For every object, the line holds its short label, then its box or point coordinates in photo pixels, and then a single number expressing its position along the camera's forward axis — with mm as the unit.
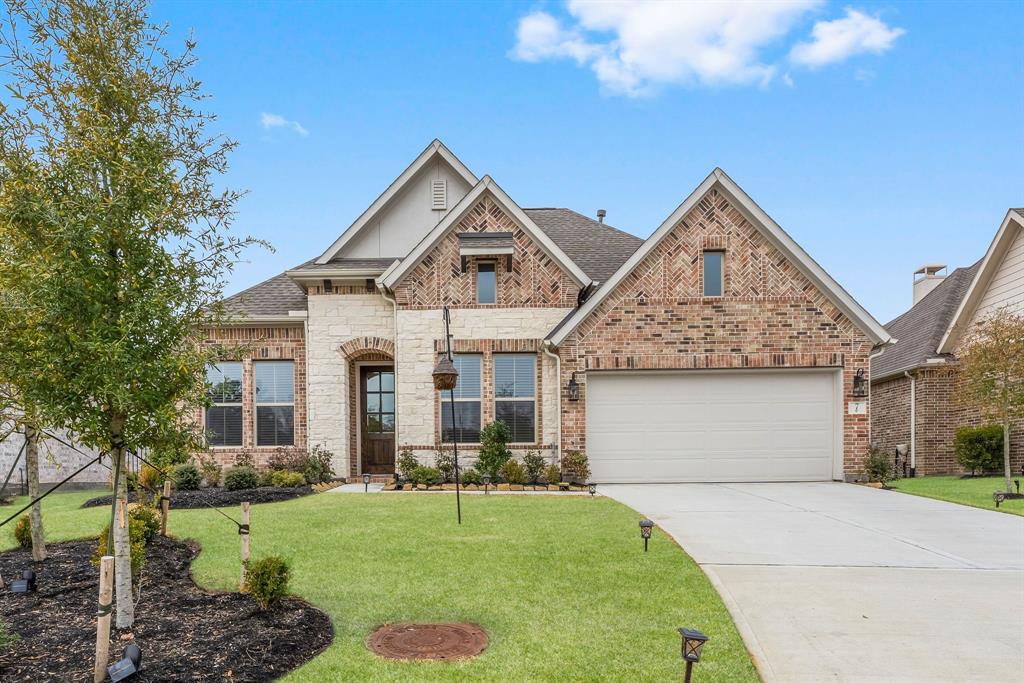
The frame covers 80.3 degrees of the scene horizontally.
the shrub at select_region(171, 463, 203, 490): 13035
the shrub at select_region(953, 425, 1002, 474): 15281
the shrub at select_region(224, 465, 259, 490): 13047
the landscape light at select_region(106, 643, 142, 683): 3441
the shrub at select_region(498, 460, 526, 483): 13031
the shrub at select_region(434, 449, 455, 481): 13516
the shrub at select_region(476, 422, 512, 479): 13344
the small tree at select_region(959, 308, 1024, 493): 12648
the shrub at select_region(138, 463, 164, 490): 11102
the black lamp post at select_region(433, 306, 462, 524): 8859
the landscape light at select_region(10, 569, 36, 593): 5203
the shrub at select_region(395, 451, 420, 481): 13633
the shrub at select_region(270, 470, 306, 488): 13000
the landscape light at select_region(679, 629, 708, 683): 3232
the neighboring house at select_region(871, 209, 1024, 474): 16062
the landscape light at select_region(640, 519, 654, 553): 6578
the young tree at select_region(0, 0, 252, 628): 4215
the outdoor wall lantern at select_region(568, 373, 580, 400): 13438
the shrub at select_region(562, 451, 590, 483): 13148
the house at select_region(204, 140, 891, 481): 13492
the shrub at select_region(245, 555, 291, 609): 4707
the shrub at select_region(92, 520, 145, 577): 5266
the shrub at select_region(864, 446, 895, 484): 13273
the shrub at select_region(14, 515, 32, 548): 7309
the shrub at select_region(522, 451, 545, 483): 13273
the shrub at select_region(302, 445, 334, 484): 13555
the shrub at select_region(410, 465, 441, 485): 13117
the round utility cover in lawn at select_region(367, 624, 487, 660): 4156
